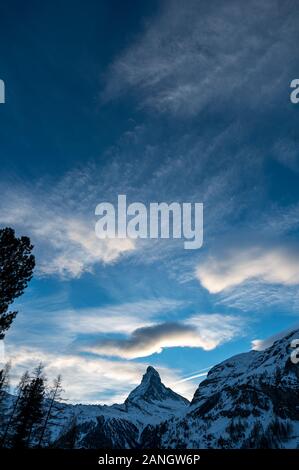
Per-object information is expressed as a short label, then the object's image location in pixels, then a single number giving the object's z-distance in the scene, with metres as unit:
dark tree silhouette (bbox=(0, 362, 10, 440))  43.64
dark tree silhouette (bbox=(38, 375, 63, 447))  42.86
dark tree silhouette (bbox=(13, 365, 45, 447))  39.59
